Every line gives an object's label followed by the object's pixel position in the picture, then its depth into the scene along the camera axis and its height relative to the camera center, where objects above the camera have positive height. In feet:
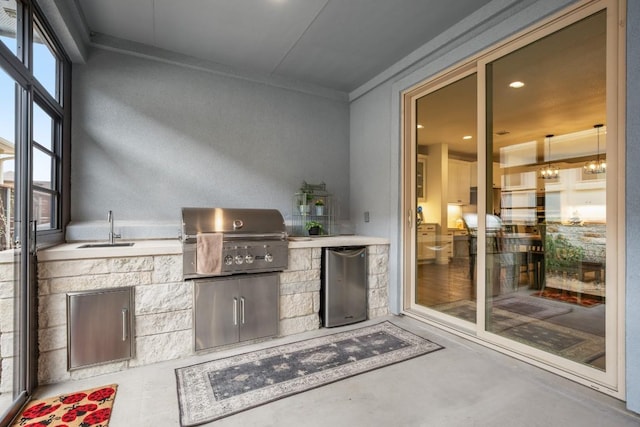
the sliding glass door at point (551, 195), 6.56 +0.39
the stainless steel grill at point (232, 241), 8.04 -0.77
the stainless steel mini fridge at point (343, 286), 10.07 -2.40
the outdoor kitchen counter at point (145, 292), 6.80 -2.00
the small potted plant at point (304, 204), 11.94 +0.33
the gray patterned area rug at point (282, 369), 6.07 -3.62
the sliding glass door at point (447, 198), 9.23 +0.47
